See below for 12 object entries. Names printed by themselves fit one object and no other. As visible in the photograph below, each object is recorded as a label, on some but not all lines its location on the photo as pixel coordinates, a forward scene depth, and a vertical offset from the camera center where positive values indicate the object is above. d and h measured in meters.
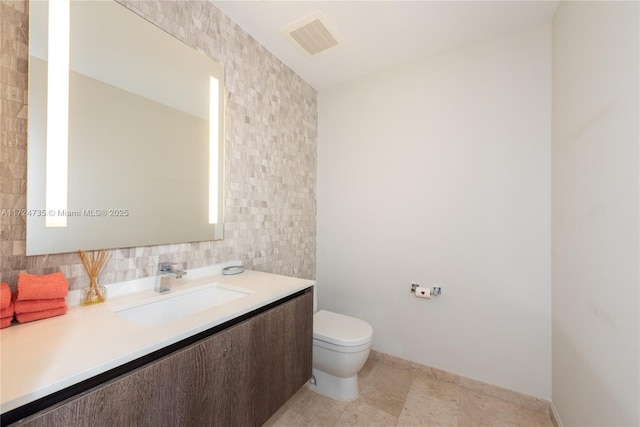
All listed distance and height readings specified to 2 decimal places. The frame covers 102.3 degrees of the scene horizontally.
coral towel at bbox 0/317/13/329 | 0.78 -0.33
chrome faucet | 1.22 -0.29
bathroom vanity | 0.58 -0.43
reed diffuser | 1.03 -0.25
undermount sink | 1.08 -0.41
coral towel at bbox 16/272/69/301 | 0.83 -0.24
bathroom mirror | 0.95 +0.36
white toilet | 1.59 -0.88
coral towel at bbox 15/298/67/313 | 0.82 -0.30
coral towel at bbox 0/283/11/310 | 0.77 -0.25
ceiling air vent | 1.64 +1.24
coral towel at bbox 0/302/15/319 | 0.78 -0.29
